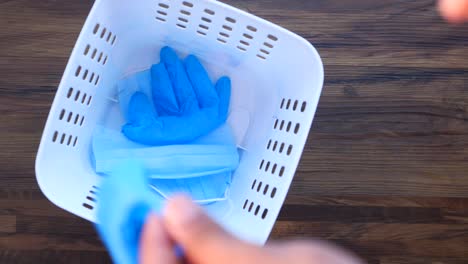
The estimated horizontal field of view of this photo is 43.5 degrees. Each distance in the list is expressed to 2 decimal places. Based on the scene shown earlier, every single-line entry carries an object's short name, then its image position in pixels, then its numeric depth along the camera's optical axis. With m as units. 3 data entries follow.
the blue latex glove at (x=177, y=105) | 0.98
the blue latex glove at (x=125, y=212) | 0.68
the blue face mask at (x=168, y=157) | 0.96
